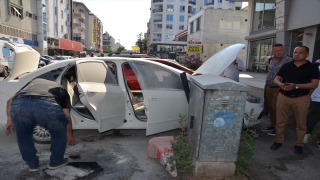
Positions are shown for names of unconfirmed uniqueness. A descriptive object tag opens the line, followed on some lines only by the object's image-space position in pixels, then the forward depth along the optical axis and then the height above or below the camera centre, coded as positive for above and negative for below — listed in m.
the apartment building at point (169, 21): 63.56 +10.76
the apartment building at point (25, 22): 25.44 +4.29
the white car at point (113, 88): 3.79 -0.49
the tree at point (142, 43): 85.73 +6.16
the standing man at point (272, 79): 4.49 -0.31
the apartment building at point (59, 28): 41.19 +5.78
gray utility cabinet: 2.68 -0.65
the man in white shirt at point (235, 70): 5.13 -0.16
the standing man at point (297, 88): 3.60 -0.36
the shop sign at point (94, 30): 76.76 +9.28
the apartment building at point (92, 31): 77.31 +9.01
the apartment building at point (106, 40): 155.00 +12.40
